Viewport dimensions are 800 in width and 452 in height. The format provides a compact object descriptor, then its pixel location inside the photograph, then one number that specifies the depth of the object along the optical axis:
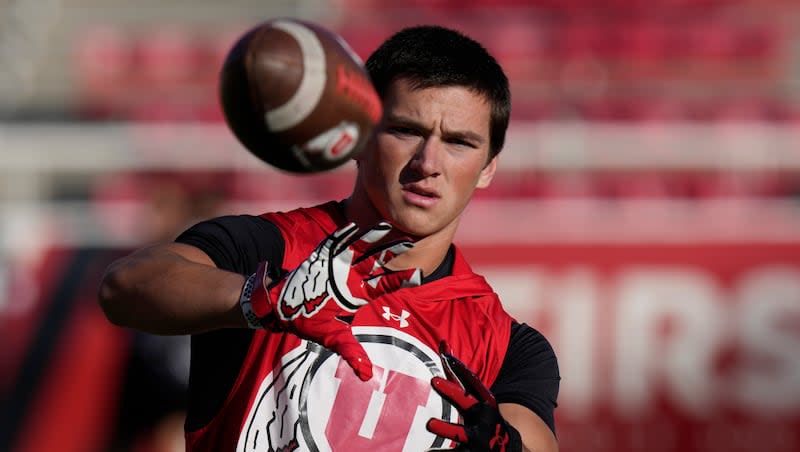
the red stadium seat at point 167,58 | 23.56
